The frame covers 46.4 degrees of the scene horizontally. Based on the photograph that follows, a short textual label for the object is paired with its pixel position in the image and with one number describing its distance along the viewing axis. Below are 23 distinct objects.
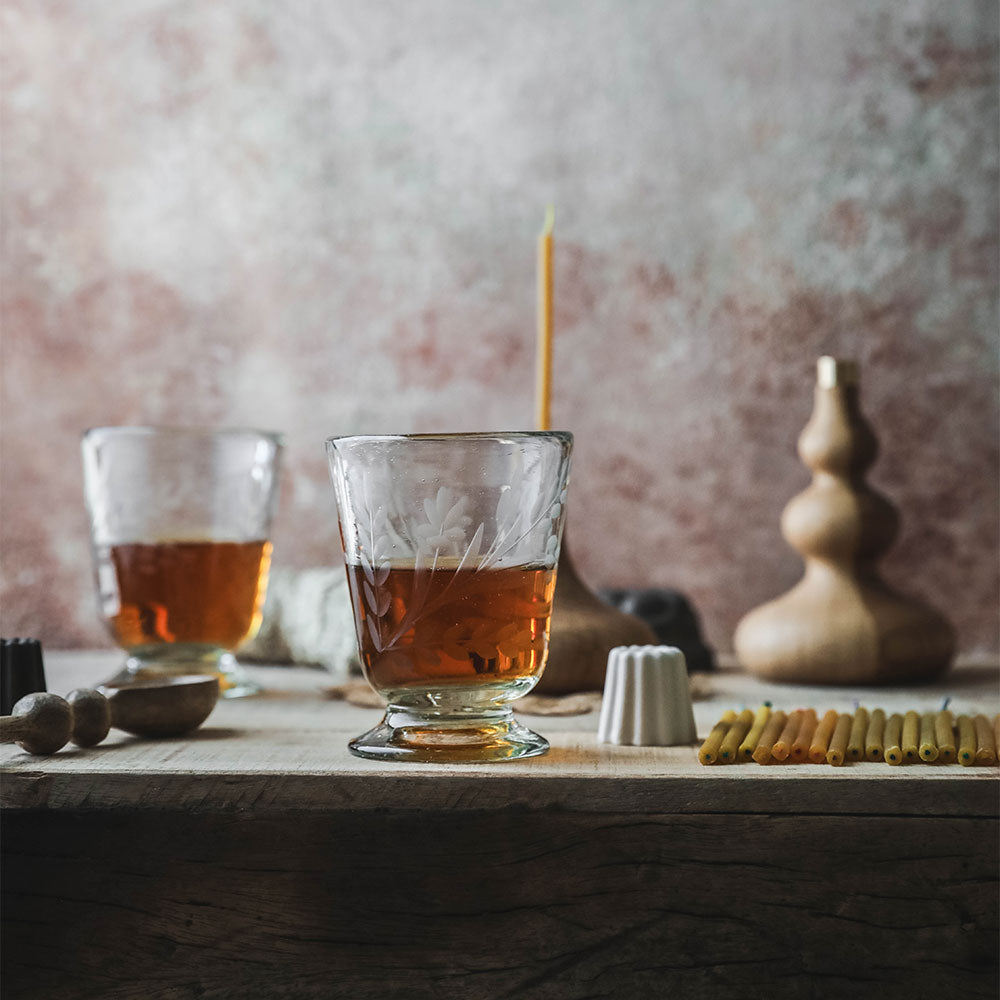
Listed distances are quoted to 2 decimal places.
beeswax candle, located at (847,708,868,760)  0.62
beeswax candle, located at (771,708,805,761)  0.62
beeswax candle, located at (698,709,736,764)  0.62
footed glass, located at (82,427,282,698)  0.86
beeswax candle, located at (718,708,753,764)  0.62
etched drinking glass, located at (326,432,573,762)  0.64
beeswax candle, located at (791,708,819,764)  0.62
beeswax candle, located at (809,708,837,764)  0.62
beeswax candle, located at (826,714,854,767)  0.61
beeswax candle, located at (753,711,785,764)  0.62
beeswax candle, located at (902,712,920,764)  0.62
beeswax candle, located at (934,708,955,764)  0.62
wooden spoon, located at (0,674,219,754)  0.63
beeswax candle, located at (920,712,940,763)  0.61
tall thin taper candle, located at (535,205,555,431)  0.82
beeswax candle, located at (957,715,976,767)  0.60
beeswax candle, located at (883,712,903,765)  0.61
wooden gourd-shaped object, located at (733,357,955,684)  0.91
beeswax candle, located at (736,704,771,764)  0.62
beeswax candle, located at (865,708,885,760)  0.62
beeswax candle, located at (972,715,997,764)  0.61
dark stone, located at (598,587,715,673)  0.99
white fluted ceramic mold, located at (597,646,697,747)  0.68
